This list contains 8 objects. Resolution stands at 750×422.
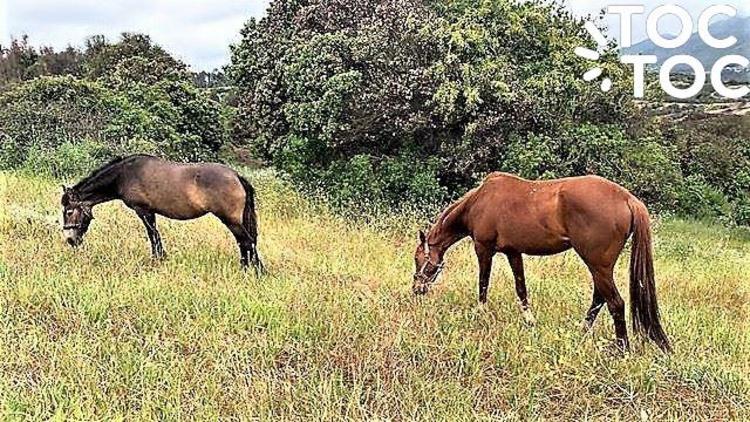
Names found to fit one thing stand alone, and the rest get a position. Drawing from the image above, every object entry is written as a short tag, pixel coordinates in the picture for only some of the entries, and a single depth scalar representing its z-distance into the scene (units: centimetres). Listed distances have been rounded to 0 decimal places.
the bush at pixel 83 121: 1213
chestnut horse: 417
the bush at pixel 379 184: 973
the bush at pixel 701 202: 1490
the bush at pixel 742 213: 1473
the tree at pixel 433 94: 950
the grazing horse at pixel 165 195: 585
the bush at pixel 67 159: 1069
